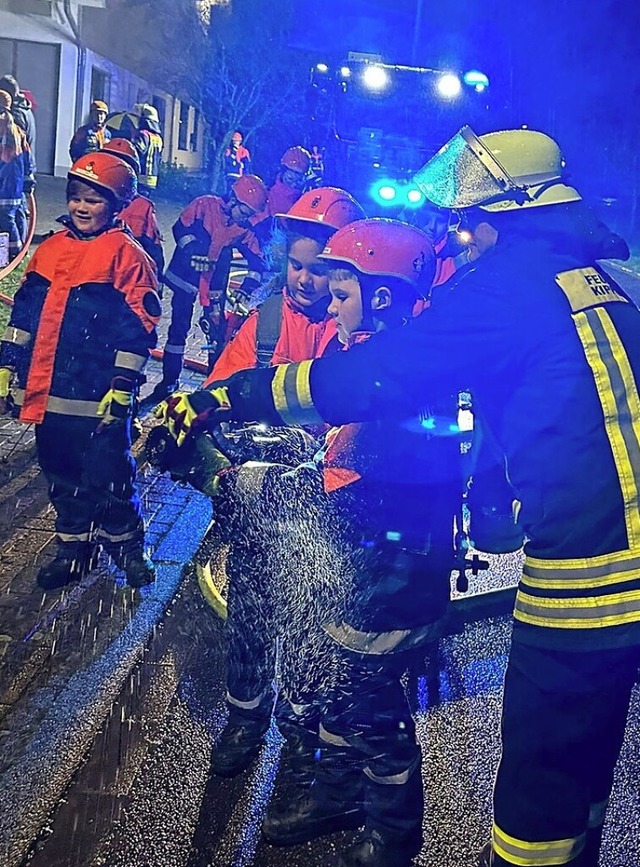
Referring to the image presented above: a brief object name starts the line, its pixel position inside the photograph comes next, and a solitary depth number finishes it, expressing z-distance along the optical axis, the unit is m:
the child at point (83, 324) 3.41
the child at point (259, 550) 2.58
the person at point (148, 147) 7.28
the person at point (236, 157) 10.63
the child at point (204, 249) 6.43
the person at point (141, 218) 5.99
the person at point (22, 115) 9.09
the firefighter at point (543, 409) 1.88
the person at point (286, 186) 6.48
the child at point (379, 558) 2.22
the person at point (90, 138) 6.91
